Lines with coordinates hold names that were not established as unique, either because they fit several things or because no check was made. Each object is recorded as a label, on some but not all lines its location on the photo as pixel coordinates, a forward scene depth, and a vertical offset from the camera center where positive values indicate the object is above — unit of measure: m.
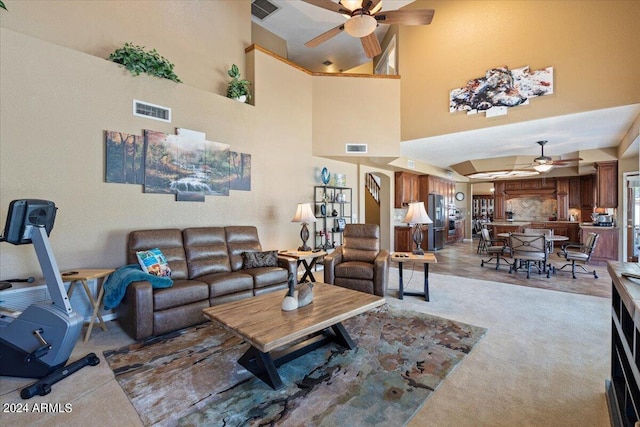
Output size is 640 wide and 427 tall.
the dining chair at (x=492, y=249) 6.45 -0.90
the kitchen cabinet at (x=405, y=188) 8.57 +0.64
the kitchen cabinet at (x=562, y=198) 10.11 +0.39
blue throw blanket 2.98 -0.74
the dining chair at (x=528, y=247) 5.50 -0.71
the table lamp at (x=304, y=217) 4.97 -0.11
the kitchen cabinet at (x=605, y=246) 6.89 -0.86
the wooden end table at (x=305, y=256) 4.57 -0.71
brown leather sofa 2.92 -0.81
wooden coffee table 1.99 -0.81
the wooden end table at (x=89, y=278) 2.82 -0.64
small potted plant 4.82 +2.05
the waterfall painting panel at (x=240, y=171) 4.73 +0.66
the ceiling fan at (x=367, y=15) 3.25 +2.25
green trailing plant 3.61 +1.90
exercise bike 2.18 -0.86
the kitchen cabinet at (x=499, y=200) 11.25 +0.37
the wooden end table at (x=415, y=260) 4.18 -0.72
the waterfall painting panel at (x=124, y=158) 3.52 +0.66
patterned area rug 1.83 -1.26
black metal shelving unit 6.21 -0.08
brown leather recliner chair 4.12 -0.78
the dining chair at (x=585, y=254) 5.64 -0.87
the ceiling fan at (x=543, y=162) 6.63 +1.08
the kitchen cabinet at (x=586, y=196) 9.52 +0.44
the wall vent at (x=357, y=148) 6.11 +1.29
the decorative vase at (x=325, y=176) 6.13 +0.71
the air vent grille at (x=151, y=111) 3.76 +1.32
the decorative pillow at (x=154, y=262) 3.28 -0.58
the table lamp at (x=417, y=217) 4.51 -0.11
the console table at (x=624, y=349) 1.28 -0.70
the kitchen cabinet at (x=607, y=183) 7.06 +0.62
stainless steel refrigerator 9.24 -0.45
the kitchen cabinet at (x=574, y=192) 9.98 +0.58
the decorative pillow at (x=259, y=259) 4.17 -0.70
